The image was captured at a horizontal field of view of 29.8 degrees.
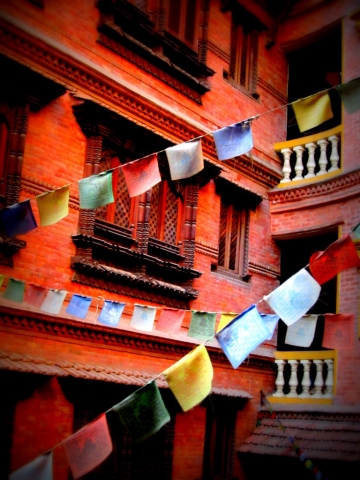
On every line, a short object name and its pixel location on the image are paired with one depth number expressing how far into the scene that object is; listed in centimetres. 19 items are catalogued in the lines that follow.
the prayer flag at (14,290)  793
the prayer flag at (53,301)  833
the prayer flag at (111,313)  862
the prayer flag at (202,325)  873
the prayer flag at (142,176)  811
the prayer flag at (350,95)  765
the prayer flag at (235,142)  821
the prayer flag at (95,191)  773
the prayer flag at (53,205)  763
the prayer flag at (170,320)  902
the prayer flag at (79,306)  845
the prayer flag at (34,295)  821
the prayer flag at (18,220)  741
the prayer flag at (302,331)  872
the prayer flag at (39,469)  642
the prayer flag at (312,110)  809
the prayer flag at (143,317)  888
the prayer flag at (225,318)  862
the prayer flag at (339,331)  841
